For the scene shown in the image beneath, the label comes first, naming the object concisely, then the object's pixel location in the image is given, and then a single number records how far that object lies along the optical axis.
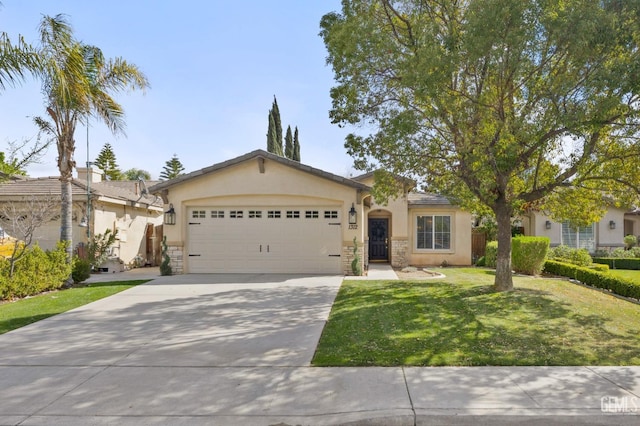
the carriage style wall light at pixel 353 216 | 14.28
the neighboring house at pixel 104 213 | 15.80
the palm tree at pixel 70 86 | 10.73
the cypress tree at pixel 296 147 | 35.62
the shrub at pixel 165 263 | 14.78
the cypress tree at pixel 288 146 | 34.81
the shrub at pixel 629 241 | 22.06
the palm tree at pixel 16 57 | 9.19
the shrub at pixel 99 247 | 15.50
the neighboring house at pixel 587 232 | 21.12
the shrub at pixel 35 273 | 10.51
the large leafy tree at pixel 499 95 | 7.57
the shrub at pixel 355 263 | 14.27
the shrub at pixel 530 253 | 15.02
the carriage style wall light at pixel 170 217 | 14.88
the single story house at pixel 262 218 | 14.62
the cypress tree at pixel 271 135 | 31.12
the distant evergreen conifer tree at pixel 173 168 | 57.53
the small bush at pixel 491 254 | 17.31
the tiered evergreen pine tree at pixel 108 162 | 47.62
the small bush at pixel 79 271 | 13.04
